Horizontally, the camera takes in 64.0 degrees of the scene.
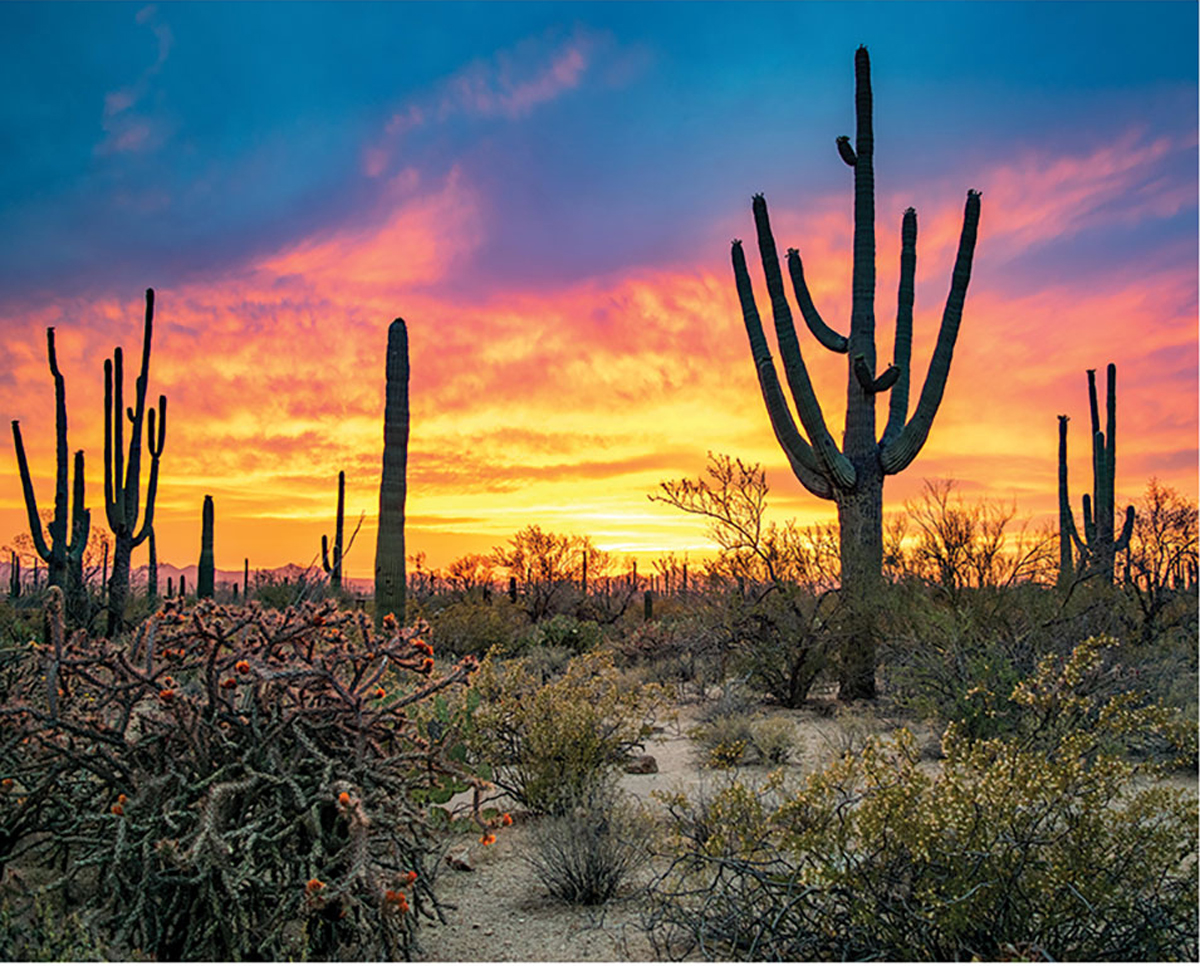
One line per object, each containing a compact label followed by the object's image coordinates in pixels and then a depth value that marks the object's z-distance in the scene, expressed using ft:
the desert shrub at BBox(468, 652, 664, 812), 23.39
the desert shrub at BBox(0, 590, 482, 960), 12.19
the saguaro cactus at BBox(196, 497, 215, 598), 94.53
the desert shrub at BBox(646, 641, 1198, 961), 13.41
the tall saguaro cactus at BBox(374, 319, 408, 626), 47.52
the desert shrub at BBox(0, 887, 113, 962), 11.78
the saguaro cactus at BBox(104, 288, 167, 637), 67.05
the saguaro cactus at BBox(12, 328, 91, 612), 66.03
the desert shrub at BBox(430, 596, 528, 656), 62.08
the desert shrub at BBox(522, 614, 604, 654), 63.98
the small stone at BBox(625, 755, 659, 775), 29.58
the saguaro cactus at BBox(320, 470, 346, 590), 81.67
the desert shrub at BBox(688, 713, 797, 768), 29.68
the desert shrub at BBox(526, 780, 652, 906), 17.94
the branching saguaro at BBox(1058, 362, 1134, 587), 77.10
